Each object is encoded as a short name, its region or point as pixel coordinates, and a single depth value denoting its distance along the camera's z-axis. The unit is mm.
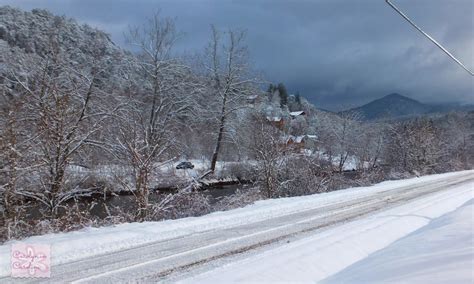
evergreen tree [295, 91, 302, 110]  135138
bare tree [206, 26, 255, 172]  45438
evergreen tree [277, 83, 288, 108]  131262
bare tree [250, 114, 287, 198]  22938
